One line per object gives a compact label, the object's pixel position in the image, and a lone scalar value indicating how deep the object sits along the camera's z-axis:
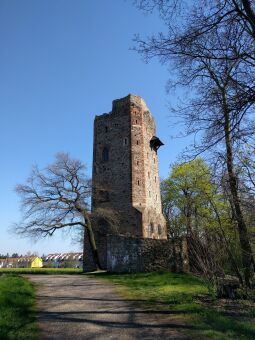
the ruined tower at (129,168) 27.18
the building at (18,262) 85.77
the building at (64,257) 82.64
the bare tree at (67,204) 23.06
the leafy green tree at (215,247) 8.68
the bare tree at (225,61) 6.61
